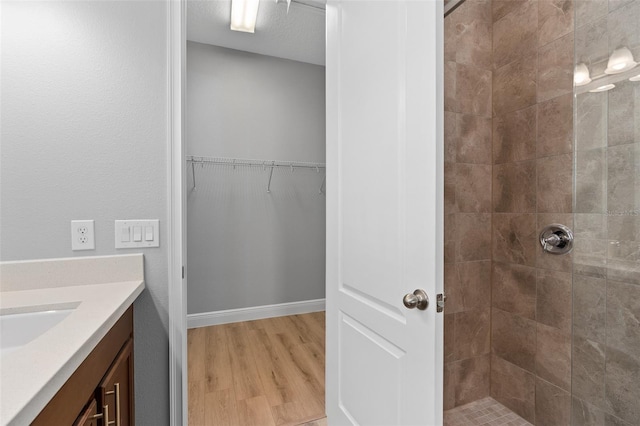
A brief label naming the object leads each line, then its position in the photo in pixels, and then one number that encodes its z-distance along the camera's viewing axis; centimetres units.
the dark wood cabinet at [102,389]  65
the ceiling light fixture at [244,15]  235
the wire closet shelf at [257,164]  292
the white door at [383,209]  89
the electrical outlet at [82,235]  123
